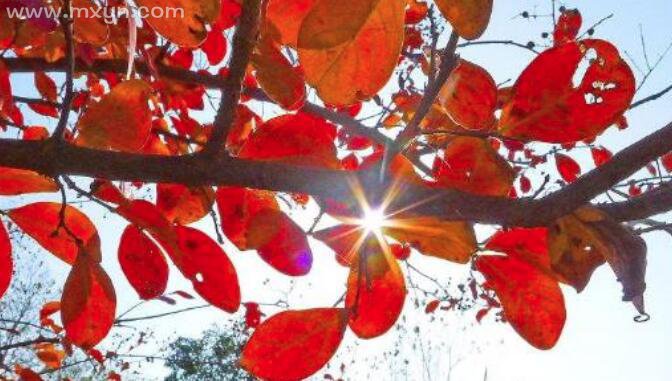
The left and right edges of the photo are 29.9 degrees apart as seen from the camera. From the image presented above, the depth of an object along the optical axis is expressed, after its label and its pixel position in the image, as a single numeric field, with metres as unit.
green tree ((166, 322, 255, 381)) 17.69
